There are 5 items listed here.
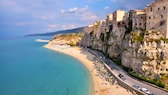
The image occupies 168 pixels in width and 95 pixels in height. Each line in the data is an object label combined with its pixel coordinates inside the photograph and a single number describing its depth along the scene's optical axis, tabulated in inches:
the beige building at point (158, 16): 1825.8
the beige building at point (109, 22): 3225.9
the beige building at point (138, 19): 2106.1
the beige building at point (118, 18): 2804.1
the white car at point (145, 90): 1426.3
